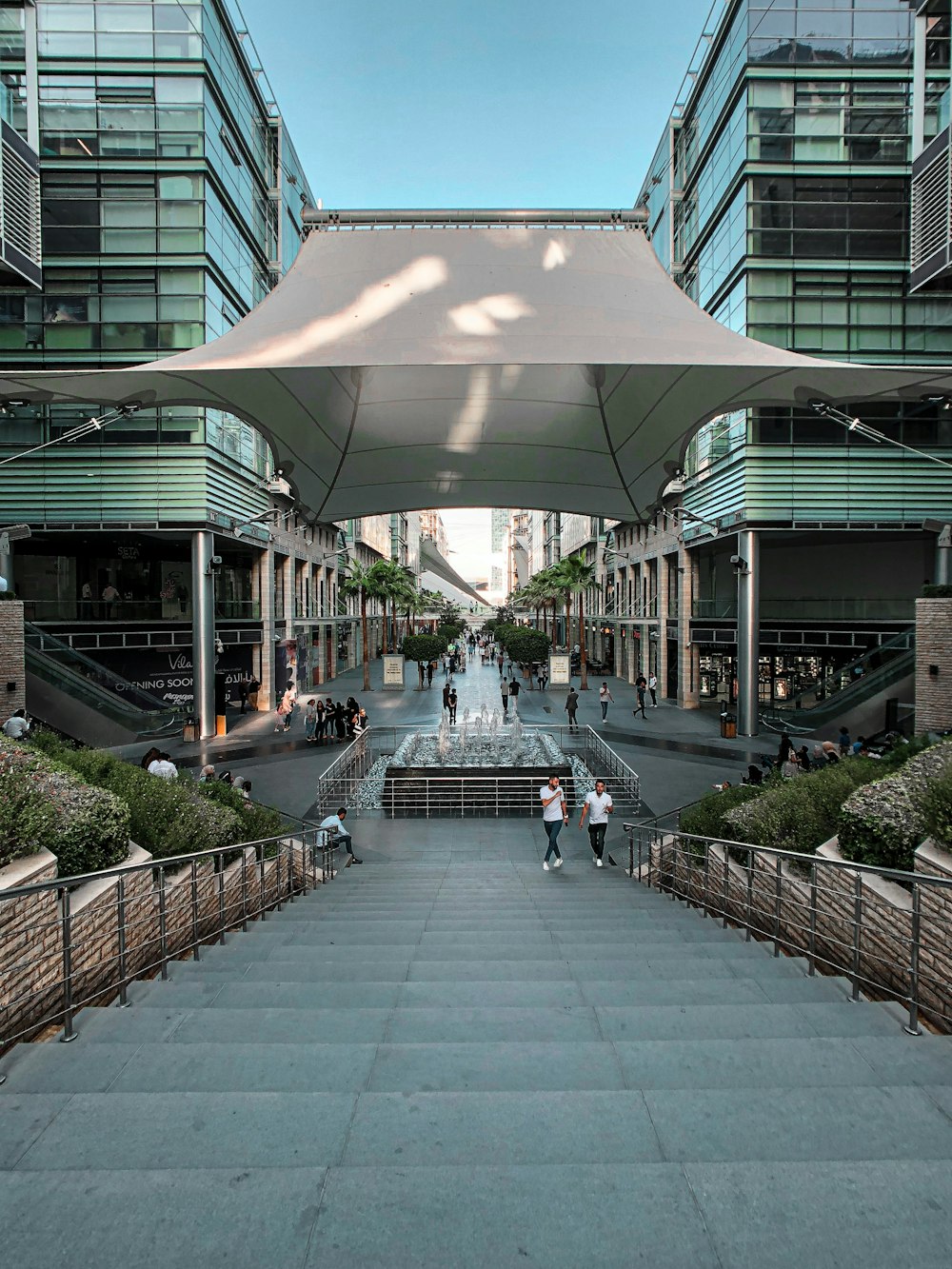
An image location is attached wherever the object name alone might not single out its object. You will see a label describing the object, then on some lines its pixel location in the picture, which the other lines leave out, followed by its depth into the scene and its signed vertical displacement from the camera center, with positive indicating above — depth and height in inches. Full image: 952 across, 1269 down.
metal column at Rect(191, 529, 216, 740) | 895.1 -5.2
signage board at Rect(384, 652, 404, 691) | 1428.4 -103.8
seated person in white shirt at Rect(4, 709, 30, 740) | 511.5 -80.2
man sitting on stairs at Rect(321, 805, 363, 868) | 431.2 -133.2
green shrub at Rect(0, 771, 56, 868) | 179.3 -52.3
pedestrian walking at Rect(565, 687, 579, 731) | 880.3 -105.7
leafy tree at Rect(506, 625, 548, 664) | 1690.5 -60.4
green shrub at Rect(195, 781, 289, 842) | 354.6 -103.1
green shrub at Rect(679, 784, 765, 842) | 355.6 -102.3
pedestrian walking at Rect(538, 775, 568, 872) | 403.2 -110.8
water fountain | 583.8 -138.9
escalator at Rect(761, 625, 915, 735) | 747.4 -79.9
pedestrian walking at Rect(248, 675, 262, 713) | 1120.8 -113.5
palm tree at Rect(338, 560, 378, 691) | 1829.5 +105.5
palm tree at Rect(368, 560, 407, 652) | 1913.6 +126.8
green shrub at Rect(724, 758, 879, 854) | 272.8 -80.0
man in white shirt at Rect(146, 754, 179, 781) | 476.1 -101.6
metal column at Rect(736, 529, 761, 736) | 904.3 +7.5
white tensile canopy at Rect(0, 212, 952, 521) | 409.4 +167.8
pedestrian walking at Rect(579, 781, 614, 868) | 417.4 -116.5
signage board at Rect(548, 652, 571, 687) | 1425.9 -100.7
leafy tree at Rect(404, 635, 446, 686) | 1753.8 -69.2
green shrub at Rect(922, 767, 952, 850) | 177.2 -49.3
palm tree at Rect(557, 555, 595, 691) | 1820.9 +125.7
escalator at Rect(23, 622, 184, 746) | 698.8 -78.7
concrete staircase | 75.4 -74.1
